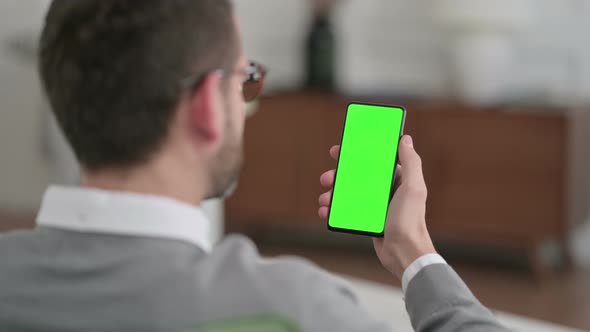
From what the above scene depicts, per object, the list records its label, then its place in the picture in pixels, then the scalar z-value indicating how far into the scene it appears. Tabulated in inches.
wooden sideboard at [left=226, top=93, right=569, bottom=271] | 151.9
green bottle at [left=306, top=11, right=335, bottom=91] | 177.3
